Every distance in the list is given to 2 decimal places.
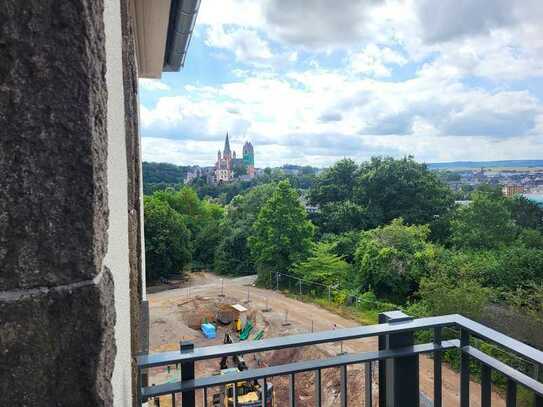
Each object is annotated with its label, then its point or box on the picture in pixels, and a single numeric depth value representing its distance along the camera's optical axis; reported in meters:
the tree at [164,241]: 21.94
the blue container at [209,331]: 16.69
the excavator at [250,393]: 7.92
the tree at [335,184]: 27.00
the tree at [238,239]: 25.30
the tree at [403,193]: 24.09
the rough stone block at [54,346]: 0.51
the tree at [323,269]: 19.47
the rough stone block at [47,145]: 0.51
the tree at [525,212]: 21.55
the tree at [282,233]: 21.22
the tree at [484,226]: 19.28
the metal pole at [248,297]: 19.36
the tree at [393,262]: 17.61
